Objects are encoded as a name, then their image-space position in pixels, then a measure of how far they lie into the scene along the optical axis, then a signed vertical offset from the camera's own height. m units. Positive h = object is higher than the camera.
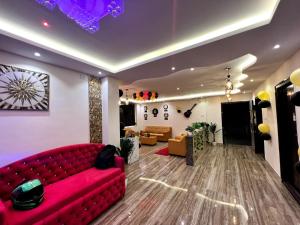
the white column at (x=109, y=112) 3.89 +0.17
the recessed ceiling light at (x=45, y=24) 1.96 +1.30
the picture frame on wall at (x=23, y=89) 2.31 +0.52
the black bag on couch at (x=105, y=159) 2.93 -0.83
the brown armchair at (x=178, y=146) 5.51 -1.11
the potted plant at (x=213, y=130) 7.91 -0.75
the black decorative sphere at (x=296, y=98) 1.89 +0.21
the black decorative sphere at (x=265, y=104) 3.86 +0.29
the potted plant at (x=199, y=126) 5.44 -0.46
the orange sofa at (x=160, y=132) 9.02 -0.93
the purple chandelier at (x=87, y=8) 1.17 +0.91
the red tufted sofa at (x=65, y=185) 1.76 -1.04
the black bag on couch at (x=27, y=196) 1.78 -0.95
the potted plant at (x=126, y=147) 4.62 -0.94
